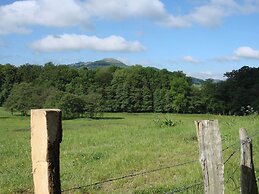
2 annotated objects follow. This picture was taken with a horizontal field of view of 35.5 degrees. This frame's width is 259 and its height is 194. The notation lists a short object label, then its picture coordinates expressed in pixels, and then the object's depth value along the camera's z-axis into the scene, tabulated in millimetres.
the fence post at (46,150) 2766
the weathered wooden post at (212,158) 4328
